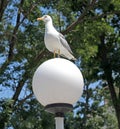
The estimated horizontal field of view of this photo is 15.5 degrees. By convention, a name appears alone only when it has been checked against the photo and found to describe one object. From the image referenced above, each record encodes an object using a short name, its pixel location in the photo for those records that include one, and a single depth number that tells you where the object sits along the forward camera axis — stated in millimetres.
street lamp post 4941
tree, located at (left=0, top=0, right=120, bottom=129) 15859
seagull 5938
